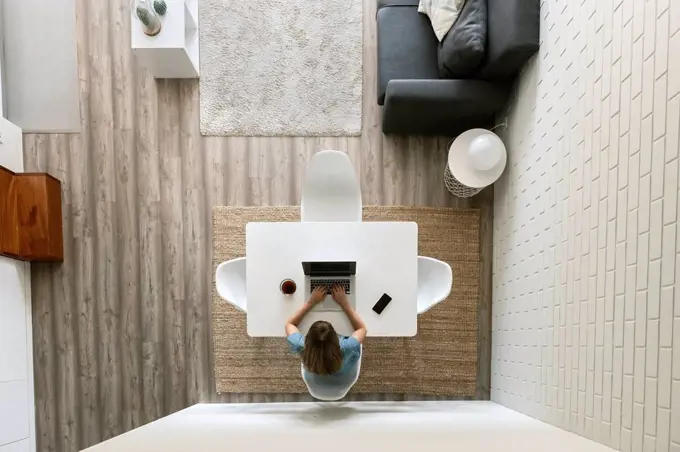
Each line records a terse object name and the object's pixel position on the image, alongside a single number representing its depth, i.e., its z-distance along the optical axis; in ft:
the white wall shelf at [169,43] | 7.73
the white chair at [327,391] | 6.50
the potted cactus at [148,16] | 7.45
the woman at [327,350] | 5.97
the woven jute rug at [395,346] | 8.59
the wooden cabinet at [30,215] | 7.83
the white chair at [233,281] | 7.18
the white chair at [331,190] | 7.21
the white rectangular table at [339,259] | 6.69
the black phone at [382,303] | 6.66
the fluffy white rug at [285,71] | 8.86
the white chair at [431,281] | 7.14
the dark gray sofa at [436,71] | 6.84
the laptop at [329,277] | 6.61
